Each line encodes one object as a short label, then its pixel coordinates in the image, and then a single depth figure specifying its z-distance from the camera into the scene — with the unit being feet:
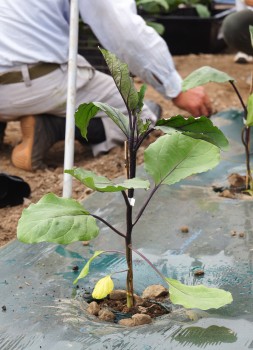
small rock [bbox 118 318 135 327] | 6.90
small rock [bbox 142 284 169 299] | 7.45
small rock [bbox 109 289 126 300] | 7.48
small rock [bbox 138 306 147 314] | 7.17
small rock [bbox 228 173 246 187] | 10.52
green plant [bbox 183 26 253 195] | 9.94
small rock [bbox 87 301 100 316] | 7.22
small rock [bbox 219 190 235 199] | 10.13
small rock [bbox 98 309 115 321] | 7.07
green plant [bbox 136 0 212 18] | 19.26
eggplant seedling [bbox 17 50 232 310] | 6.66
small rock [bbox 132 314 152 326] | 6.90
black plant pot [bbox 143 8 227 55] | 20.98
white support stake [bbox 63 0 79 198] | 9.47
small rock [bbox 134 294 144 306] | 7.31
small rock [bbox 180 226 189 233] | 8.99
